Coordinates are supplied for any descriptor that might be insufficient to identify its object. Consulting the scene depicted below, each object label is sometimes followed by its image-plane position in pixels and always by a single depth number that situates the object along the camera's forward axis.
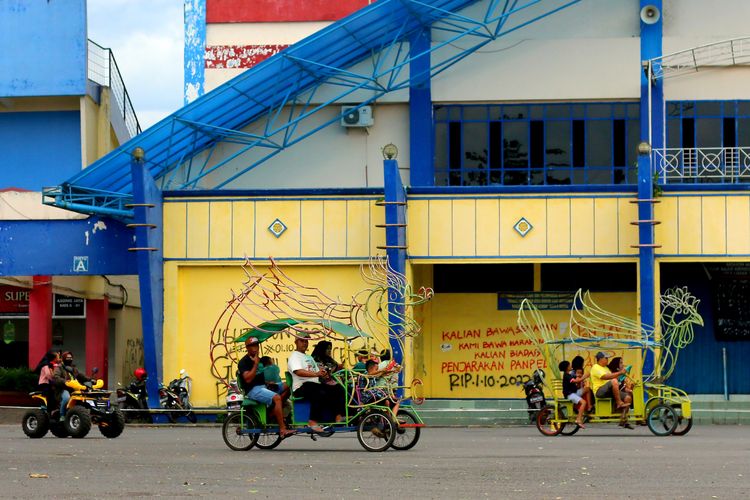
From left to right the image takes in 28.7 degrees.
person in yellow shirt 24.89
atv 24.33
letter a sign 33.00
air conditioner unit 34.38
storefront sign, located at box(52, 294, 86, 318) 41.00
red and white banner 39.38
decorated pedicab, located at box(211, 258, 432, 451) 19.81
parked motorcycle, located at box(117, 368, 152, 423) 31.69
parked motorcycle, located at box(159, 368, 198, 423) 31.48
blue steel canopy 31.89
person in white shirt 20.11
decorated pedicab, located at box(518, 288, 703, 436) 24.94
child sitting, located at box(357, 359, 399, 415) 20.19
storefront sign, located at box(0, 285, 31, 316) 40.34
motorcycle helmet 32.03
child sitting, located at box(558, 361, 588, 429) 24.72
